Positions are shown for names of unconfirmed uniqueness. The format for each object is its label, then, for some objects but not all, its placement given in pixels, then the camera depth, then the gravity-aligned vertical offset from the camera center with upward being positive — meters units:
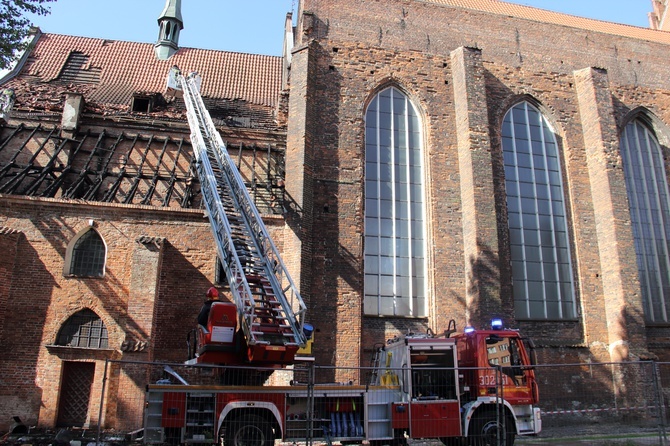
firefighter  9.16 +1.43
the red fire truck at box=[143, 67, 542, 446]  7.97 +0.08
